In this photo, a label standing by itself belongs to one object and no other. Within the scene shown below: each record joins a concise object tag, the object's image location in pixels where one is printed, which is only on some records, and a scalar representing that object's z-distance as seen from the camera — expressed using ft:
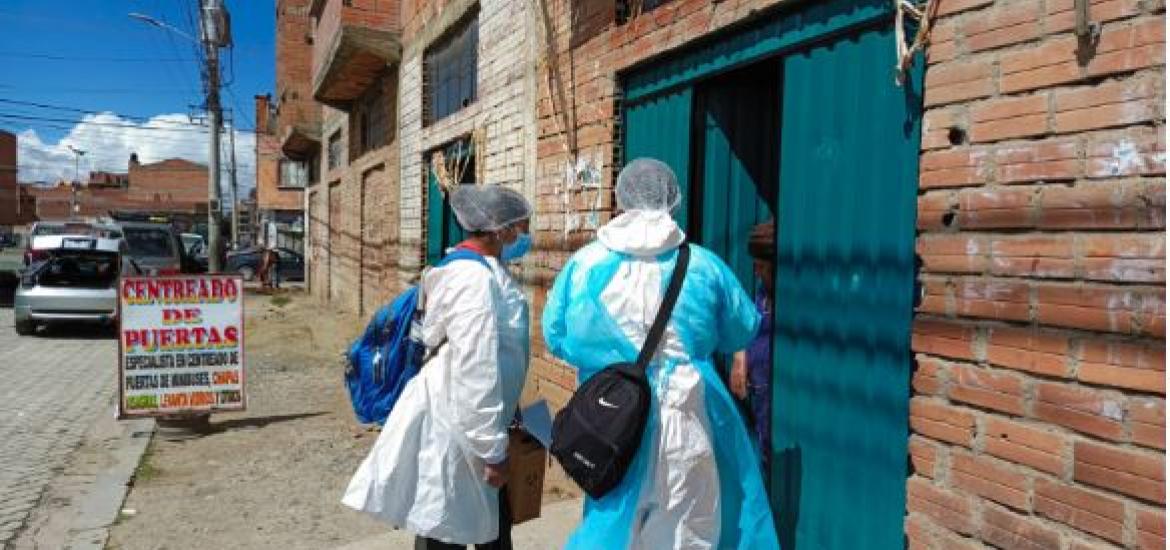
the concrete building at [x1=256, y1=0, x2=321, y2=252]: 66.95
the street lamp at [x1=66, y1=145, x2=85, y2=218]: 218.18
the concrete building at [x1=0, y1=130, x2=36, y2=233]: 215.10
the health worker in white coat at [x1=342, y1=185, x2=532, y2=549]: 9.14
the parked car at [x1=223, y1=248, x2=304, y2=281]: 91.04
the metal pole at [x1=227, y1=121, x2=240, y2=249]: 134.31
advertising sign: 21.53
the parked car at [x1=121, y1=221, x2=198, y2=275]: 54.74
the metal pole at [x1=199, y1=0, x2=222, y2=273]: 71.37
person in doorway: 12.60
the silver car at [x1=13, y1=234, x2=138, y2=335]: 43.06
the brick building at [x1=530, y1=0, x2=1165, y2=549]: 7.18
